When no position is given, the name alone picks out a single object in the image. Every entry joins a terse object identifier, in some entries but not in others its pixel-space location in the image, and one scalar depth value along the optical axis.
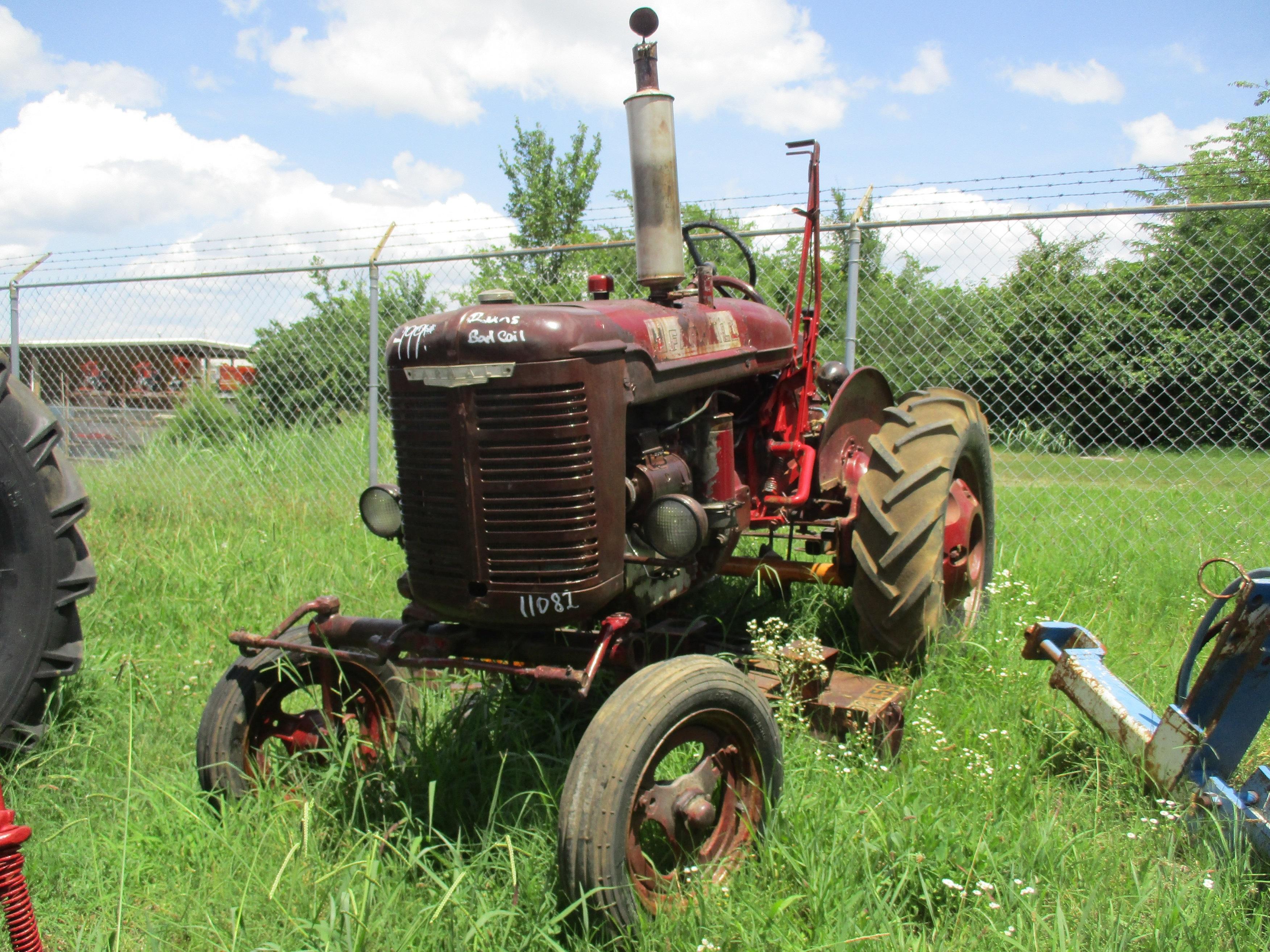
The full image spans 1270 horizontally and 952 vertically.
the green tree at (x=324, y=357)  7.46
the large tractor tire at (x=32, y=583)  3.08
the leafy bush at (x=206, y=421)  7.88
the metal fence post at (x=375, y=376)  6.21
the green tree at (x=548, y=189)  18.48
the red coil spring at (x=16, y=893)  1.79
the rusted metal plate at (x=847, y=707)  2.92
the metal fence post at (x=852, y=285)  5.23
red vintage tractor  2.23
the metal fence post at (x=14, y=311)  7.83
